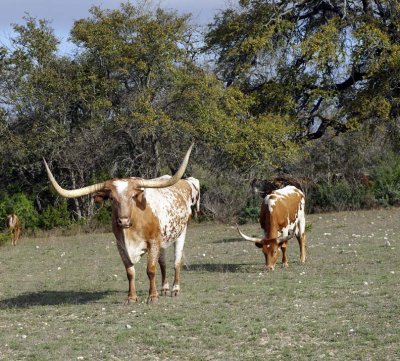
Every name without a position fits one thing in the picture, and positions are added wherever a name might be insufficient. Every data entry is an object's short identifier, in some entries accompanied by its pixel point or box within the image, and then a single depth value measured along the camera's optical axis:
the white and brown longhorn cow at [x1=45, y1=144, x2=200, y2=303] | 12.63
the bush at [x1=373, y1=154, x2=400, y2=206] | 30.77
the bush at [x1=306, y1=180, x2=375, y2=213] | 31.12
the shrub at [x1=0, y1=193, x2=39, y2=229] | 31.78
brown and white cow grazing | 16.45
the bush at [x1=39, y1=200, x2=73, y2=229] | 31.66
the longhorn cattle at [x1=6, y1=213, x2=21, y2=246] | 27.69
